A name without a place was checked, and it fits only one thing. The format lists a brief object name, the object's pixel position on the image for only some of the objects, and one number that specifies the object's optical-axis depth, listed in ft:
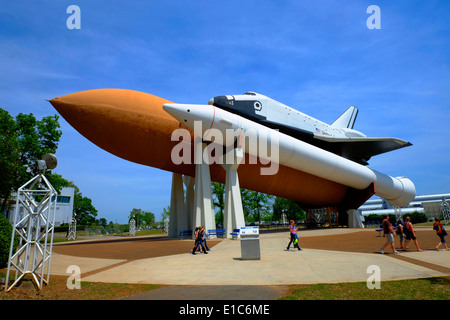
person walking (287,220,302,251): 37.76
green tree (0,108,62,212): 72.23
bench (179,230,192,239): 63.43
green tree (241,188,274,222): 150.23
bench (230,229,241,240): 53.98
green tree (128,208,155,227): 400.78
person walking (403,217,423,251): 35.20
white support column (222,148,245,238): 56.90
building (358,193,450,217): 145.89
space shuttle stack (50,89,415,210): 48.67
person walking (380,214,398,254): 32.68
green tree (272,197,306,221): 186.94
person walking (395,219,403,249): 36.59
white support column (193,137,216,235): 55.93
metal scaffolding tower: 19.92
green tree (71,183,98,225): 257.34
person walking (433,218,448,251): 34.47
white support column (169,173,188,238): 67.41
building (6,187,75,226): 195.52
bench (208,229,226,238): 55.98
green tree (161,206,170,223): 225.64
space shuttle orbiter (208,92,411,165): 68.68
